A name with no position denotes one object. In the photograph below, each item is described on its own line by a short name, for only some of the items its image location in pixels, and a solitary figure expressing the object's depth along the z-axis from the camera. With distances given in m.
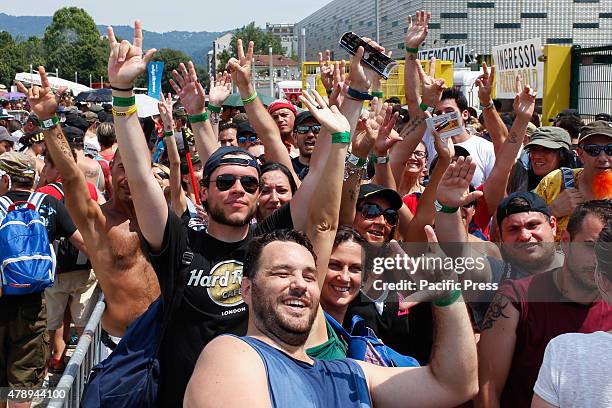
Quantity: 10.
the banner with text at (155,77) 10.25
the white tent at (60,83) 29.80
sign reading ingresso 10.16
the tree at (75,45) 107.25
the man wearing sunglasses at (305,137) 5.91
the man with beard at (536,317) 3.14
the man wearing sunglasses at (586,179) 4.68
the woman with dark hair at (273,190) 4.50
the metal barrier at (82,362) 3.95
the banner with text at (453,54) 20.20
